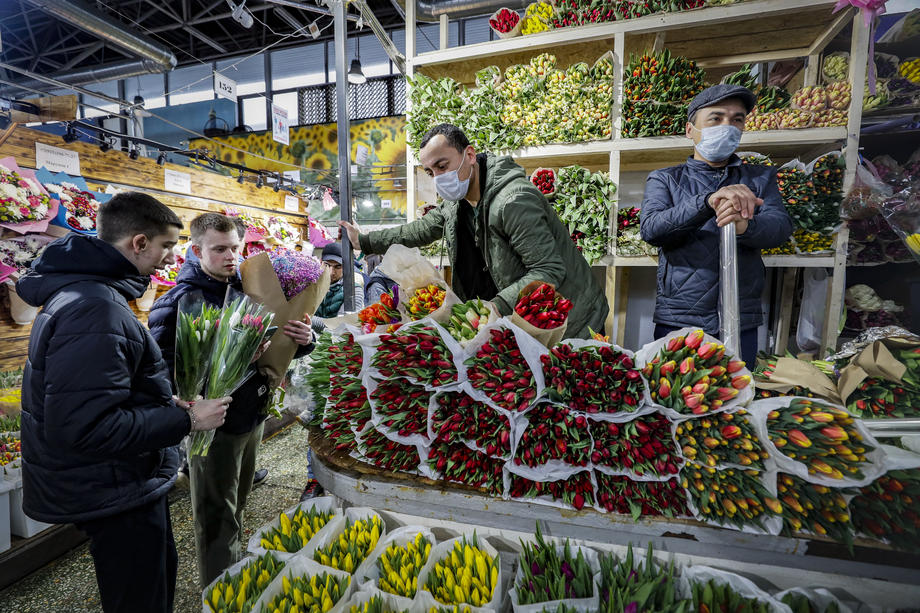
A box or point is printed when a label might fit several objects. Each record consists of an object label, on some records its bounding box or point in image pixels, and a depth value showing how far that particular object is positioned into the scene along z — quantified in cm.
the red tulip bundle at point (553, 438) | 94
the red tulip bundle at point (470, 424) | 99
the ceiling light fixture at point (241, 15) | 361
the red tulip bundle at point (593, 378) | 92
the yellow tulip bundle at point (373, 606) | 95
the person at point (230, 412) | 190
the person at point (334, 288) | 339
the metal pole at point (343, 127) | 176
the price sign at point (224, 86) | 419
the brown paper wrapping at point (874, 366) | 92
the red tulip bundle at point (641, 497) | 94
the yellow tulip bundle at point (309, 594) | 97
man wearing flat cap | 170
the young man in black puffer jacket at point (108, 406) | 130
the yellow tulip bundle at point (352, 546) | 111
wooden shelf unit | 235
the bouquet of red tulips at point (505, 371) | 95
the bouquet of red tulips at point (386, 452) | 112
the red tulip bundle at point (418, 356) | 103
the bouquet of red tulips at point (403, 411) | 107
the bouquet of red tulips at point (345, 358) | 118
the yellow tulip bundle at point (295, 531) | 119
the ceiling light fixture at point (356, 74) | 672
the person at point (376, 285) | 307
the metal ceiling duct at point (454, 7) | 346
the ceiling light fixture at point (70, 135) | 344
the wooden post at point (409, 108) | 302
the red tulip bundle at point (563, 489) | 98
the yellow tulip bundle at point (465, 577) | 97
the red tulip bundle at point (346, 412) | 115
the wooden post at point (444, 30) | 314
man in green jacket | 153
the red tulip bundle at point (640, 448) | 91
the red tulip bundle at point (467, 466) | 104
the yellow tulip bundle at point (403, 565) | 102
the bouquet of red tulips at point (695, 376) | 87
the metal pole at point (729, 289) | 129
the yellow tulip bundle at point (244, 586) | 99
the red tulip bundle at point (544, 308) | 102
